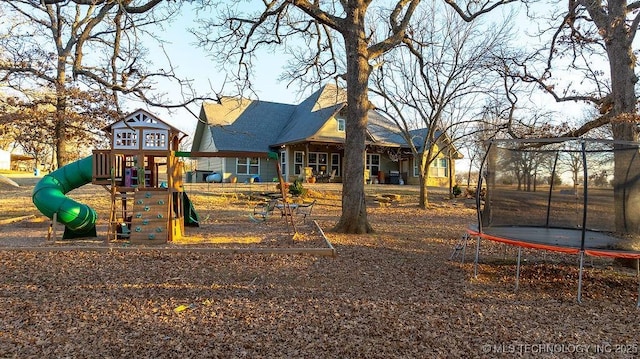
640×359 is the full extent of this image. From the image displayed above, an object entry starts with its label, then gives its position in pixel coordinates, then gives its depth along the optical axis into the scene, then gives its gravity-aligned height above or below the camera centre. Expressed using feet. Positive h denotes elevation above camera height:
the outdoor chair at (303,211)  42.39 -4.00
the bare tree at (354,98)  32.45 +6.65
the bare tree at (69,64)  26.71 +8.79
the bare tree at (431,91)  54.34 +12.68
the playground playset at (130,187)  27.17 -0.73
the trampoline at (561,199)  19.43 -1.23
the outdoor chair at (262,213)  37.78 -3.89
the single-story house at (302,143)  83.10 +7.46
